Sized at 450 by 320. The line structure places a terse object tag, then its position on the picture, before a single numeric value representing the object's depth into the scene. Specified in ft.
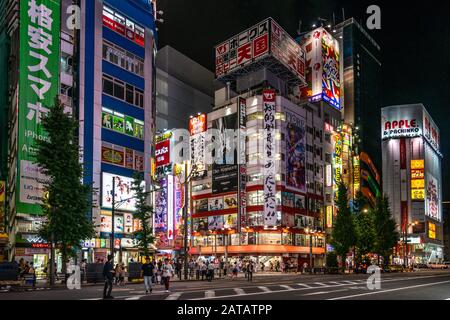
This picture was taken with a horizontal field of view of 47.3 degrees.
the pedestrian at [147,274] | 88.58
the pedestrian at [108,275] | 76.02
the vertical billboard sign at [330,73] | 340.80
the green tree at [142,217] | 162.20
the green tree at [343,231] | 223.92
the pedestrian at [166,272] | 94.02
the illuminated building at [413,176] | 530.27
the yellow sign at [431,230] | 543.96
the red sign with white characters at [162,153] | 295.28
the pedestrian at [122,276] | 121.60
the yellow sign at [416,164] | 544.62
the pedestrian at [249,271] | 147.13
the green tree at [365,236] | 237.86
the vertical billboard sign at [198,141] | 302.45
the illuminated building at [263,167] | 271.49
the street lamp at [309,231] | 285.00
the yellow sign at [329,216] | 310.86
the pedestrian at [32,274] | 107.65
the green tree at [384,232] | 269.23
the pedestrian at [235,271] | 173.71
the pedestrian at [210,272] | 146.72
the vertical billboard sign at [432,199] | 553.64
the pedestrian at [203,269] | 154.14
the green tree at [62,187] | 118.93
